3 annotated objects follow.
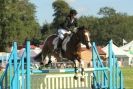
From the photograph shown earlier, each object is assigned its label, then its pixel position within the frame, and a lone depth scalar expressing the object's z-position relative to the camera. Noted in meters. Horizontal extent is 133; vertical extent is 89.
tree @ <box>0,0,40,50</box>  80.56
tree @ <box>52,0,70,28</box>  98.41
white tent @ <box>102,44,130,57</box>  80.57
